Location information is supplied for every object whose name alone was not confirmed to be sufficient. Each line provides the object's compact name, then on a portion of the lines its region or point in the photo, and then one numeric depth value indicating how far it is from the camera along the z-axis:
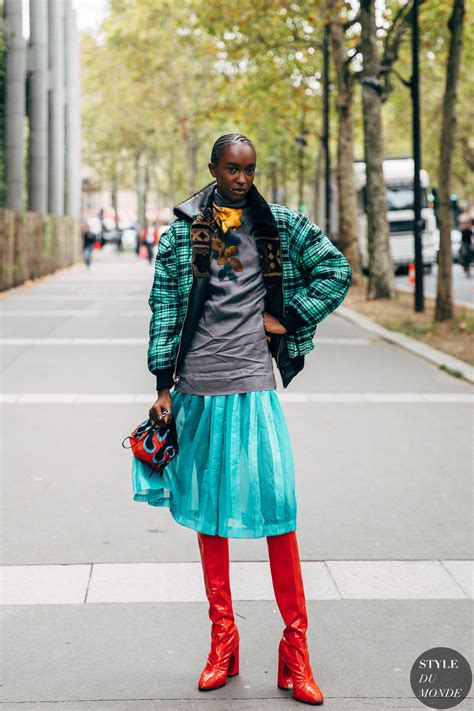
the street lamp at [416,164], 19.47
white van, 37.81
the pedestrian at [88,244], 44.28
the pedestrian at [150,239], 52.00
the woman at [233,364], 3.91
